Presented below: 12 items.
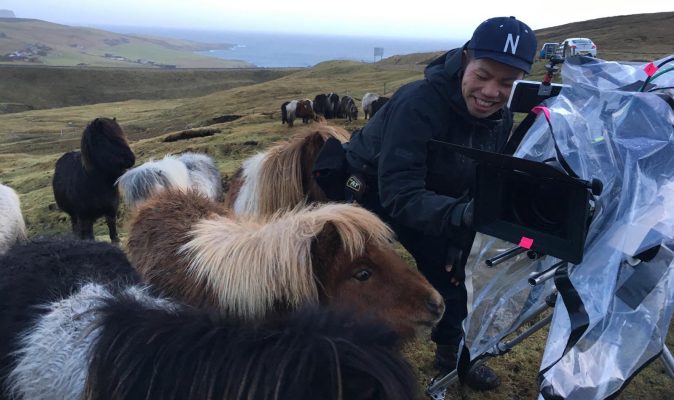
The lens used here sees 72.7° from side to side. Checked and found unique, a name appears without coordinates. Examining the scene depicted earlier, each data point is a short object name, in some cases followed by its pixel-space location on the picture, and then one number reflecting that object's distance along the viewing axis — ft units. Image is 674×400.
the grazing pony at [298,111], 71.89
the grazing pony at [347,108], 78.28
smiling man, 7.99
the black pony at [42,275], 6.64
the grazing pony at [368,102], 77.05
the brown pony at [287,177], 13.43
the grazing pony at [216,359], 4.51
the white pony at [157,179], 21.07
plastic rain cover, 5.26
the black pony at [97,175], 26.84
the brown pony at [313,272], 7.57
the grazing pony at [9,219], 19.97
